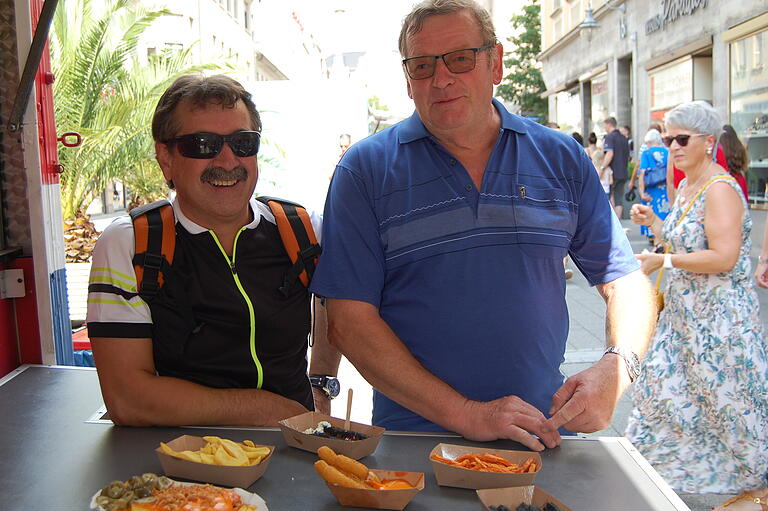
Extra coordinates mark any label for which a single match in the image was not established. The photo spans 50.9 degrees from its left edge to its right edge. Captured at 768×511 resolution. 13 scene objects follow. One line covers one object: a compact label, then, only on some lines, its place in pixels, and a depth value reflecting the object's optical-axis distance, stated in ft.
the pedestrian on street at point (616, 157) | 54.19
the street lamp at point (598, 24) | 68.39
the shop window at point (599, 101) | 77.30
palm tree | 30.07
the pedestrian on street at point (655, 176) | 38.83
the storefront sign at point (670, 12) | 50.74
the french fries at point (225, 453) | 6.45
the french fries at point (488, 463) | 6.39
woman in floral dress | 13.82
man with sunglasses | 7.95
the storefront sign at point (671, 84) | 54.08
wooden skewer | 6.90
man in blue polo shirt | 8.07
